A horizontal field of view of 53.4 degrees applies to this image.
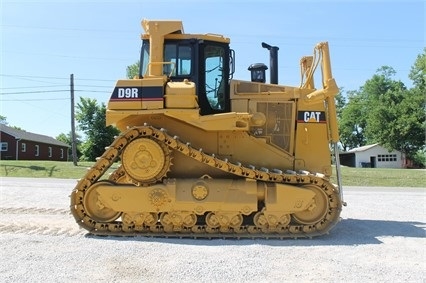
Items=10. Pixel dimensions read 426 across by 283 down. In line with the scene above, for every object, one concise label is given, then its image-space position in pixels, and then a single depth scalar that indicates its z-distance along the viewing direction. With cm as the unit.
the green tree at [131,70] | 4779
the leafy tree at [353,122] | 8412
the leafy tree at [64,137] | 8920
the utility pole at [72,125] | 3264
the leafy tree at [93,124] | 5559
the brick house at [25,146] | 5012
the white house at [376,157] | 6856
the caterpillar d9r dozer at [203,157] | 795
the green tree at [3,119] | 9344
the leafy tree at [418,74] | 5410
